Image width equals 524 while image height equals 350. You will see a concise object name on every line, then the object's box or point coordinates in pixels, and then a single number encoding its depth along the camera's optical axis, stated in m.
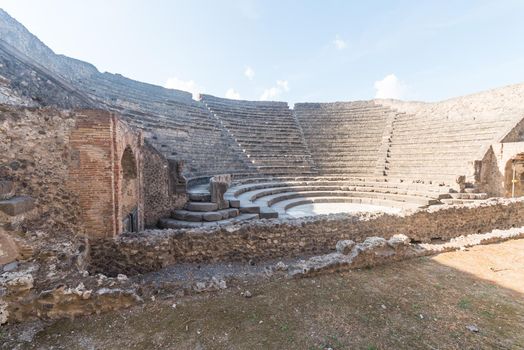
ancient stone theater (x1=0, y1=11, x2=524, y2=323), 4.03
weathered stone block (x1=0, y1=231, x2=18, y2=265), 3.61
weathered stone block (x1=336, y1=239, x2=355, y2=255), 5.21
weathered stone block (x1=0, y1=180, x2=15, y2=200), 3.81
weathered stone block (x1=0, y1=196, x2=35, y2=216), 3.67
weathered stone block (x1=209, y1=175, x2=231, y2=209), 8.33
